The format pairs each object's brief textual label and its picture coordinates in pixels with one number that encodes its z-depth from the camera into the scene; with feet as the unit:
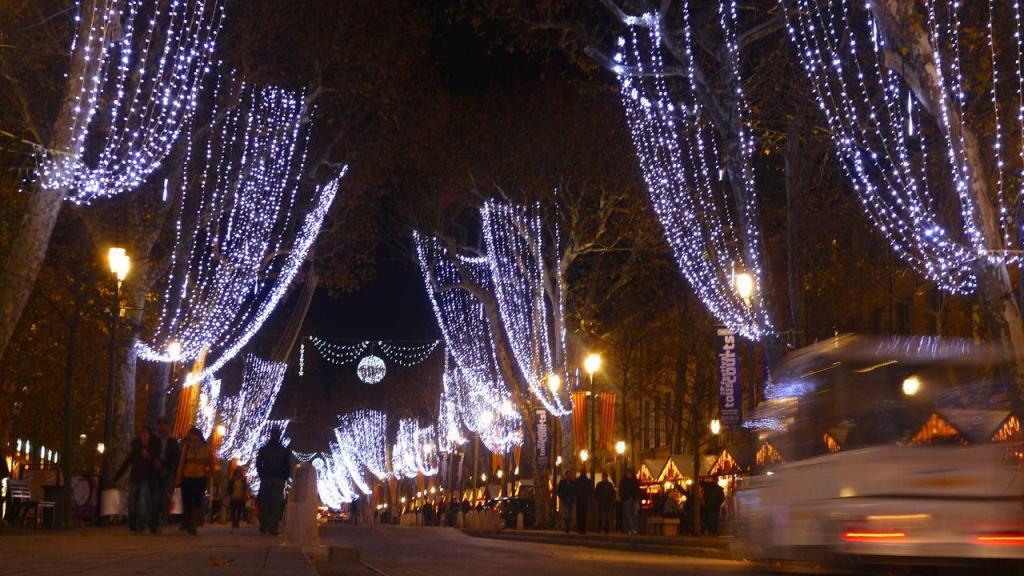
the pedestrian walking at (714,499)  123.05
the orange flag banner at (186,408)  124.06
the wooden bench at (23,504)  93.15
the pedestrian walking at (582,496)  119.55
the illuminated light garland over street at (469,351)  148.97
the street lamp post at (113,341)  87.42
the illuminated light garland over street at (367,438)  341.21
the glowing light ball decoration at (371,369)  250.78
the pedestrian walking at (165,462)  63.72
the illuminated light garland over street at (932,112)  64.44
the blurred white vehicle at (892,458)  36.04
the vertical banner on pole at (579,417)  144.05
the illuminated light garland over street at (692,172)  88.07
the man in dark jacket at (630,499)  118.52
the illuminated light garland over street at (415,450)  303.66
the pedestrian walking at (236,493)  103.35
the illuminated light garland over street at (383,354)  250.98
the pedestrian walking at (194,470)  62.54
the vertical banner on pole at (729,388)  96.80
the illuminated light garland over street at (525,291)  137.39
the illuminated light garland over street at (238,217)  114.93
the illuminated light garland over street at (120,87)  66.80
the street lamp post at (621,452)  195.72
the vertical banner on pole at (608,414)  153.58
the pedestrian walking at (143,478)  63.16
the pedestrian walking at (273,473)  67.41
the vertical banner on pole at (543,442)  147.13
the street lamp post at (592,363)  131.34
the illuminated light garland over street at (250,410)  229.86
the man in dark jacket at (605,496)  122.62
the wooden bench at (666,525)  117.08
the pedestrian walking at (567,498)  120.06
